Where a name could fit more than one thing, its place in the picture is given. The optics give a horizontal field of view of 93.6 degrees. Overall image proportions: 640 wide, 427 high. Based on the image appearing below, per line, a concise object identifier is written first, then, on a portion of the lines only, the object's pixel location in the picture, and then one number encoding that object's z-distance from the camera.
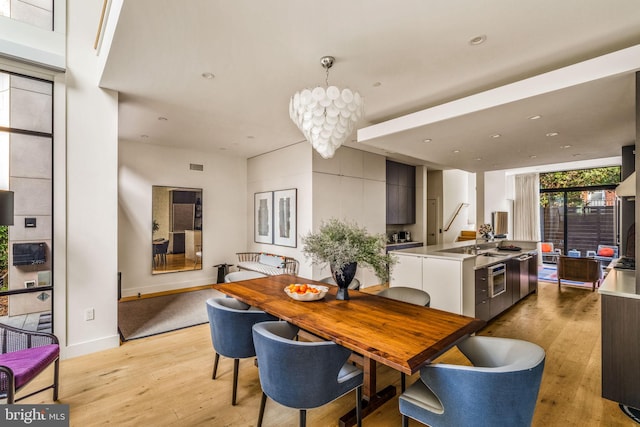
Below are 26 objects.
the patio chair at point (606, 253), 7.72
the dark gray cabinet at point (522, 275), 4.54
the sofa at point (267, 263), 5.36
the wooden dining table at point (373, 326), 1.53
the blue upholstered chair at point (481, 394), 1.32
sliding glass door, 8.05
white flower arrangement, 5.42
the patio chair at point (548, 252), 8.60
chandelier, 2.26
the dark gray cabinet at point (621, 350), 2.25
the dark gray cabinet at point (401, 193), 6.96
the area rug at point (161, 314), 3.83
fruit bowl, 2.33
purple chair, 1.78
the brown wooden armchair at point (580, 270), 5.59
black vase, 2.34
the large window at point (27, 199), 2.82
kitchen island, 3.53
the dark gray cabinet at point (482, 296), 3.66
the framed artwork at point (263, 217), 6.03
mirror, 5.60
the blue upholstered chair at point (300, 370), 1.61
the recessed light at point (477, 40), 2.25
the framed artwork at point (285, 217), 5.45
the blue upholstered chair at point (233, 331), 2.25
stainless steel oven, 3.92
